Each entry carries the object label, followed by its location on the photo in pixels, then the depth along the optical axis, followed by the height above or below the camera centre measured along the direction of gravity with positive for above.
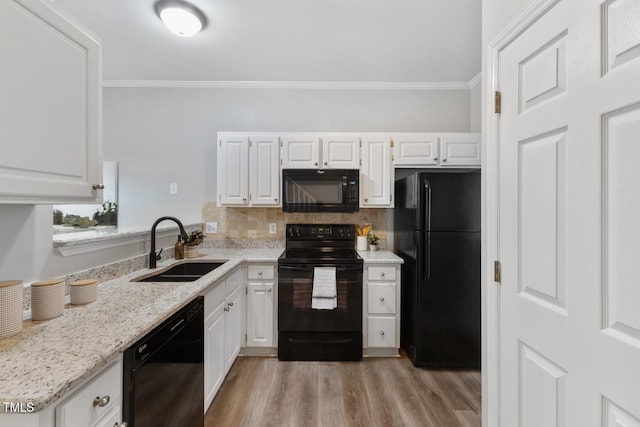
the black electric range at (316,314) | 2.40 -0.86
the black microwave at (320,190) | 2.63 +0.24
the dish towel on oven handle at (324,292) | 2.35 -0.65
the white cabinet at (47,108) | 0.87 +0.38
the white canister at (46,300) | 1.07 -0.33
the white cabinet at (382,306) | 2.47 -0.80
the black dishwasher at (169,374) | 0.98 -0.67
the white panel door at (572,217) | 0.68 +0.00
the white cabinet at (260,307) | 2.47 -0.82
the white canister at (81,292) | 1.24 -0.35
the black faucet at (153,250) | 1.92 -0.24
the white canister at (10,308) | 0.91 -0.31
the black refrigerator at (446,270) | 2.26 -0.45
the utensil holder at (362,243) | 2.90 -0.29
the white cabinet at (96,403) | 0.72 -0.54
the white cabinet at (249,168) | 2.71 +0.47
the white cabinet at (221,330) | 1.72 -0.82
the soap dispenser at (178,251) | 2.31 -0.30
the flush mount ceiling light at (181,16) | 1.86 +1.38
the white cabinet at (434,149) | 2.71 +0.66
